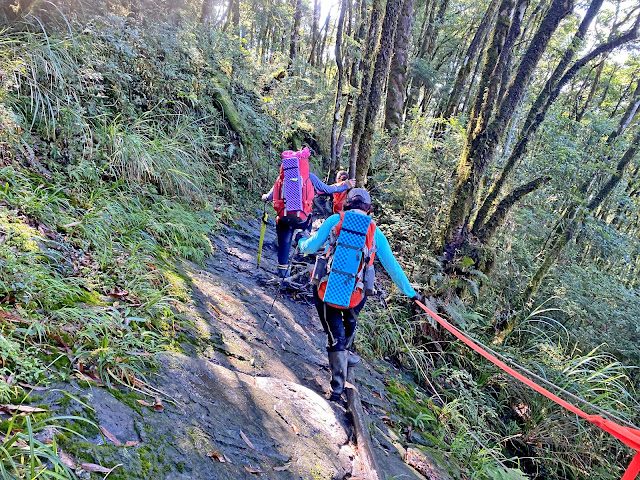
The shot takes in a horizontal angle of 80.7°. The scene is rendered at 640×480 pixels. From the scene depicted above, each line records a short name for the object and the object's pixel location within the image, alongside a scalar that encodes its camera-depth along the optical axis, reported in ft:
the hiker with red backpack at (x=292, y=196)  20.86
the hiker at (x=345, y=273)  12.91
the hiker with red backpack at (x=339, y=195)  24.18
